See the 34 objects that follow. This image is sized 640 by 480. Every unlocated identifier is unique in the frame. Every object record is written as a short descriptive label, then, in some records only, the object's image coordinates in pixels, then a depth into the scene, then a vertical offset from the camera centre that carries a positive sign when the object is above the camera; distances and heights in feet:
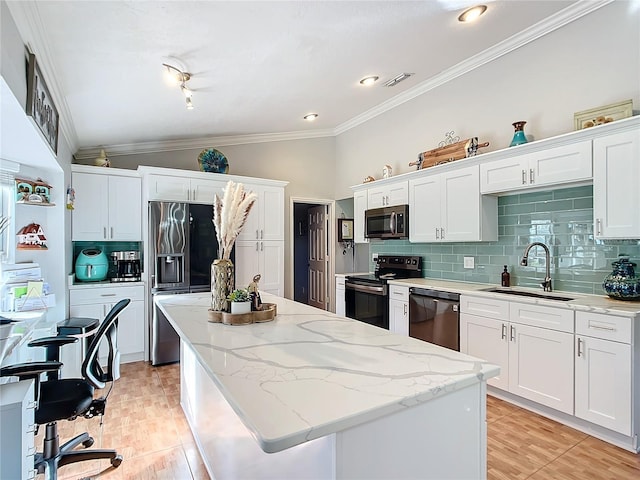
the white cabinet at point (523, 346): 7.91 -2.68
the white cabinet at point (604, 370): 6.88 -2.71
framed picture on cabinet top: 7.86 +3.00
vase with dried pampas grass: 5.87 +0.23
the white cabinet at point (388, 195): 13.08 +1.87
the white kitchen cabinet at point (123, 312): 11.60 -2.33
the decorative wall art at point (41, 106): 5.82 +2.75
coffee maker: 13.25 -0.85
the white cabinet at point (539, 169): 8.10 +1.87
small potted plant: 5.84 -1.01
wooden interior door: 18.76 -0.87
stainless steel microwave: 12.92 +0.77
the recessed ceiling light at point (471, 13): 8.41 +5.69
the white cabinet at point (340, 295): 14.80 -2.34
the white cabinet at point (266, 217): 15.01 +1.14
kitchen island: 2.88 -1.40
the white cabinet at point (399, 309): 11.87 -2.38
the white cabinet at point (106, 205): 12.26 +1.41
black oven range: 12.85 -1.80
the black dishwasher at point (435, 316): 10.30 -2.37
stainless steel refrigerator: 12.28 -0.52
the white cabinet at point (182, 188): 12.81 +2.11
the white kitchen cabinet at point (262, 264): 14.73 -0.94
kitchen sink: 8.55 -1.45
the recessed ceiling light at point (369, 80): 11.69 +5.59
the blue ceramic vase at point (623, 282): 7.59 -0.94
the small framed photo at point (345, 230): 18.24 +0.62
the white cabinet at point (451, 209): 10.59 +1.06
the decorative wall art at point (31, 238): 9.89 +0.16
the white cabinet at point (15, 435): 4.13 -2.33
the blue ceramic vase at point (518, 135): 9.61 +2.96
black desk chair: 5.49 -2.66
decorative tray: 5.76 -1.27
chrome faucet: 9.47 -0.63
